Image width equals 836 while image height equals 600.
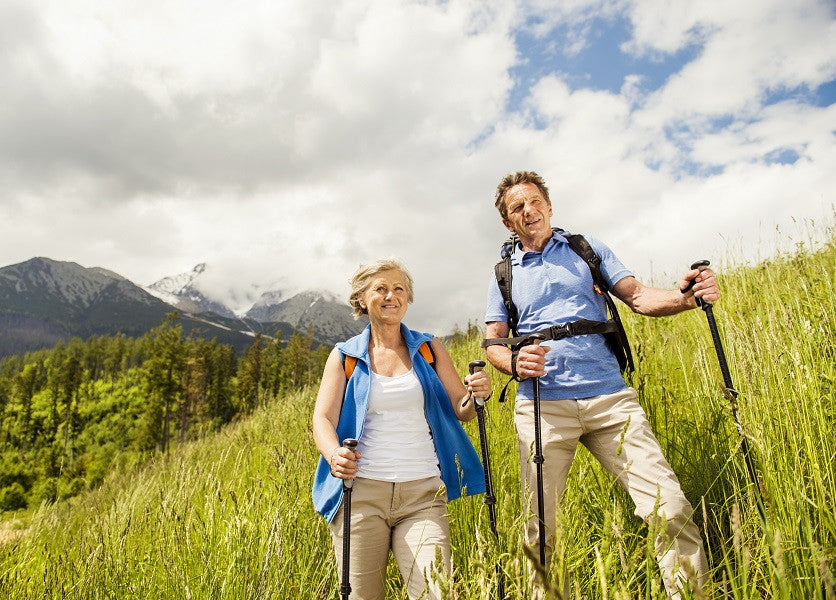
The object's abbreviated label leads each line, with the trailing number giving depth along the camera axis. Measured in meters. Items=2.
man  2.36
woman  2.36
